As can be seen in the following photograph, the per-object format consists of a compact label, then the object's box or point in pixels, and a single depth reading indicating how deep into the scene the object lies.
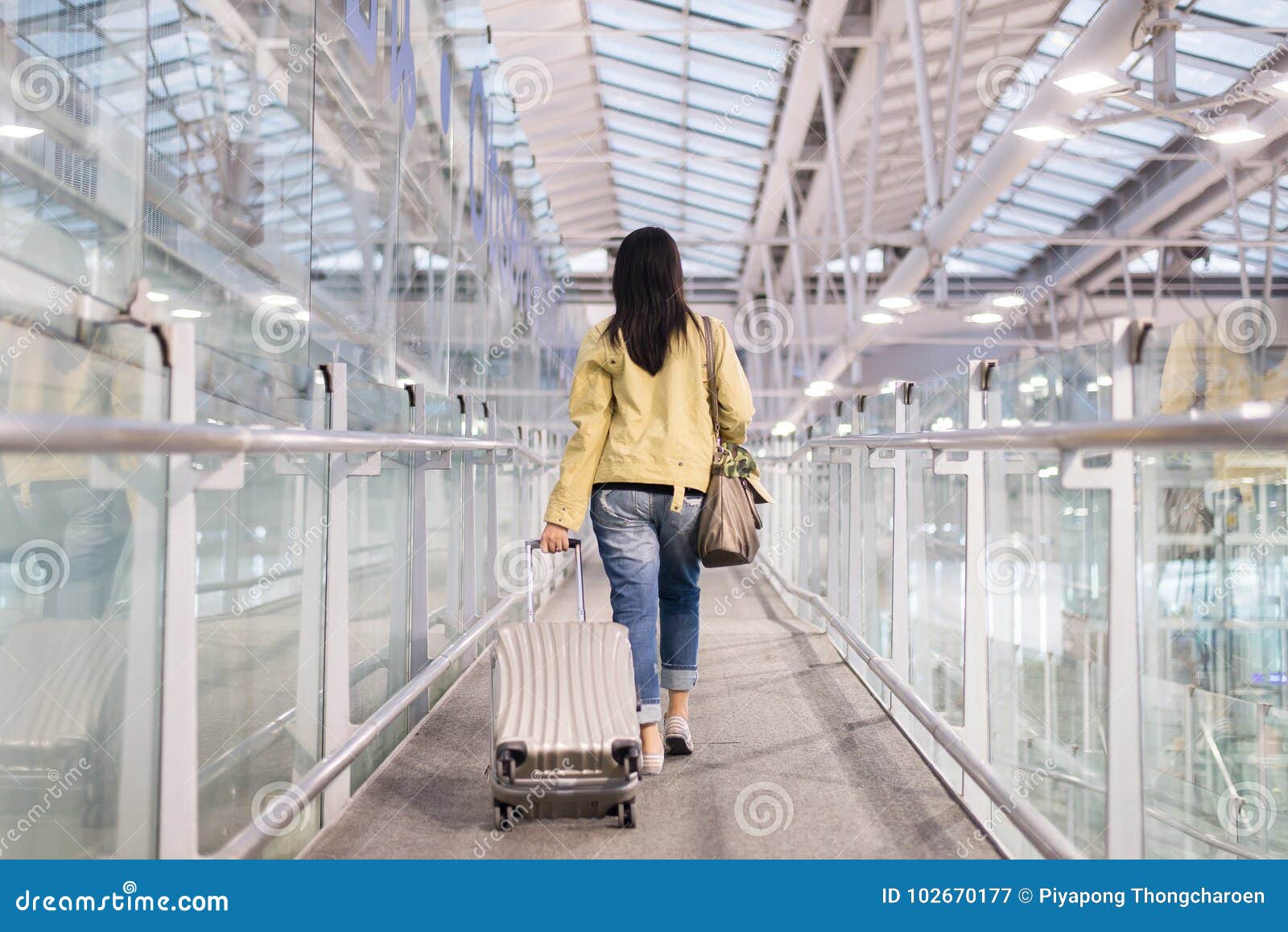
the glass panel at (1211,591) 2.05
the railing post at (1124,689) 1.82
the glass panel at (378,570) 2.96
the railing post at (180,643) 1.77
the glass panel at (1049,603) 2.14
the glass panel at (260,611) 2.16
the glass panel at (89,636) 1.80
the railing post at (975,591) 2.74
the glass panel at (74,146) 1.77
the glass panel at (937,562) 3.15
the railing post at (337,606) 2.62
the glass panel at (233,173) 2.23
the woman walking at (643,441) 2.85
